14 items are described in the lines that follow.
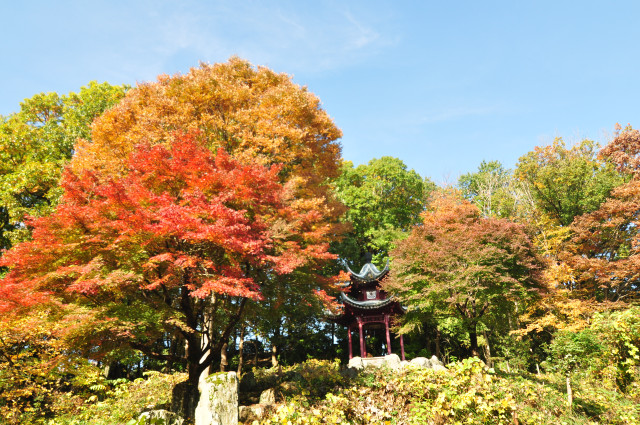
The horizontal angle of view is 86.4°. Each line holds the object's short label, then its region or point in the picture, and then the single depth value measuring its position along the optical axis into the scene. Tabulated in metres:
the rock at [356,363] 13.30
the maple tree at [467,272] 12.61
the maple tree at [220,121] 12.25
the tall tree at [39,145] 13.60
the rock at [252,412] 8.52
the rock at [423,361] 13.47
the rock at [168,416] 7.17
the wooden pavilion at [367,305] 17.42
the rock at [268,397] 9.54
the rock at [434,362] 14.06
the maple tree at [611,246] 16.69
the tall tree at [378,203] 22.53
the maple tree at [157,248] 7.45
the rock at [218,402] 6.83
